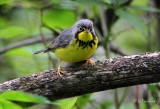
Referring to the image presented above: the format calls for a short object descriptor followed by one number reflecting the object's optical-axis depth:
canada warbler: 6.88
